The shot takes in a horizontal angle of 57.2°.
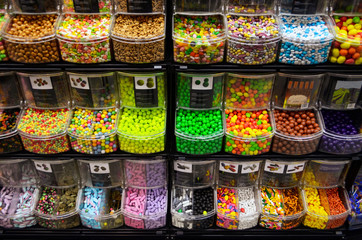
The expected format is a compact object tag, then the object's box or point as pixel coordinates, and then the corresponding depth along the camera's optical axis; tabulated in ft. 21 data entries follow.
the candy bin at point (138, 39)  6.76
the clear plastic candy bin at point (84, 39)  6.77
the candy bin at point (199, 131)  7.55
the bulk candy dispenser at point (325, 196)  8.36
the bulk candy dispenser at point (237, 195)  8.28
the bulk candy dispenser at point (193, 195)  8.37
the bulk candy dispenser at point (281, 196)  8.25
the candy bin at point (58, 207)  8.55
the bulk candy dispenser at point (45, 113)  7.41
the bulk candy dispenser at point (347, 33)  6.76
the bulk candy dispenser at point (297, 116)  7.34
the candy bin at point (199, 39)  6.75
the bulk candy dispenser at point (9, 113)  7.54
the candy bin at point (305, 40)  6.73
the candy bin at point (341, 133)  7.59
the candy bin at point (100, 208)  8.59
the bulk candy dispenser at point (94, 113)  7.38
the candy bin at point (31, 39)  6.80
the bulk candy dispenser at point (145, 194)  8.34
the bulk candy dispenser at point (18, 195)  8.52
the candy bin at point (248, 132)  7.55
